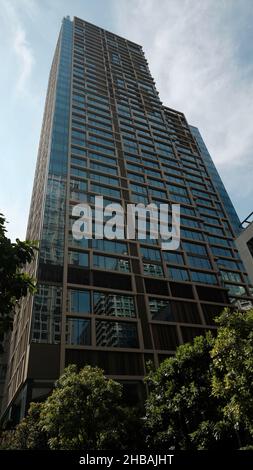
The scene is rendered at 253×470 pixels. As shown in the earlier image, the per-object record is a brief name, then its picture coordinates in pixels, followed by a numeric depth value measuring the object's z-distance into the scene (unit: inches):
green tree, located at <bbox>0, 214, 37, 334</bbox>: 286.7
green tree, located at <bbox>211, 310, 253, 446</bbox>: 432.5
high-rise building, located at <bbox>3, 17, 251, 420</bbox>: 1348.4
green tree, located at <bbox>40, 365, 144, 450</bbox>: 584.4
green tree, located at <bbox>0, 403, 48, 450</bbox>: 687.4
